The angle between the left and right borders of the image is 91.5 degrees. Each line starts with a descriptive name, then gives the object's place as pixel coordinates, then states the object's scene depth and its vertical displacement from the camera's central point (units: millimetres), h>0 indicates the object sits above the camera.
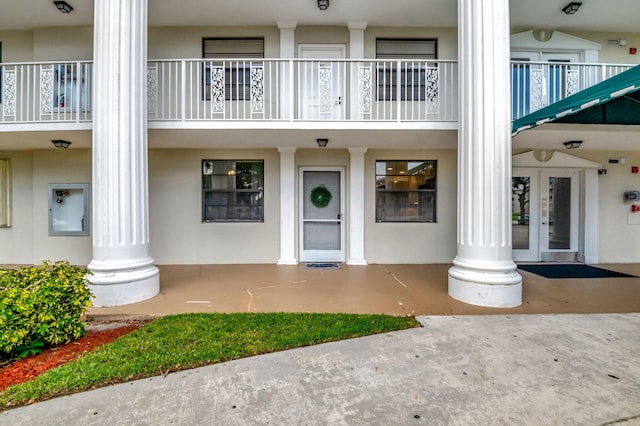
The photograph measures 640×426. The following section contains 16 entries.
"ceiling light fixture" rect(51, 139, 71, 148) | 6617 +1518
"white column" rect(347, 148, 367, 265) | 7531 +86
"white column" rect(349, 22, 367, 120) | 7223 +4071
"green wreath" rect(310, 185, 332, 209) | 7766 +392
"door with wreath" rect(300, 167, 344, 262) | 7801 -60
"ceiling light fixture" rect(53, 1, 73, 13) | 6406 +4327
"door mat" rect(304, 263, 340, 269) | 7178 -1244
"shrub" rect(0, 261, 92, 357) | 2879 -922
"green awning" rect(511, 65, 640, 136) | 3414 +1462
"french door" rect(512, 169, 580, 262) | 7812 -73
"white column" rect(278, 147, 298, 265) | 7523 +114
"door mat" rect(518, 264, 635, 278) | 6464 -1295
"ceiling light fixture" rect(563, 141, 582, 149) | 6738 +1484
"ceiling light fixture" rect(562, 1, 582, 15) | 6490 +4340
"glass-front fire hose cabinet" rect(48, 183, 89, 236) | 7594 +81
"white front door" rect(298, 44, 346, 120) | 6305 +2725
